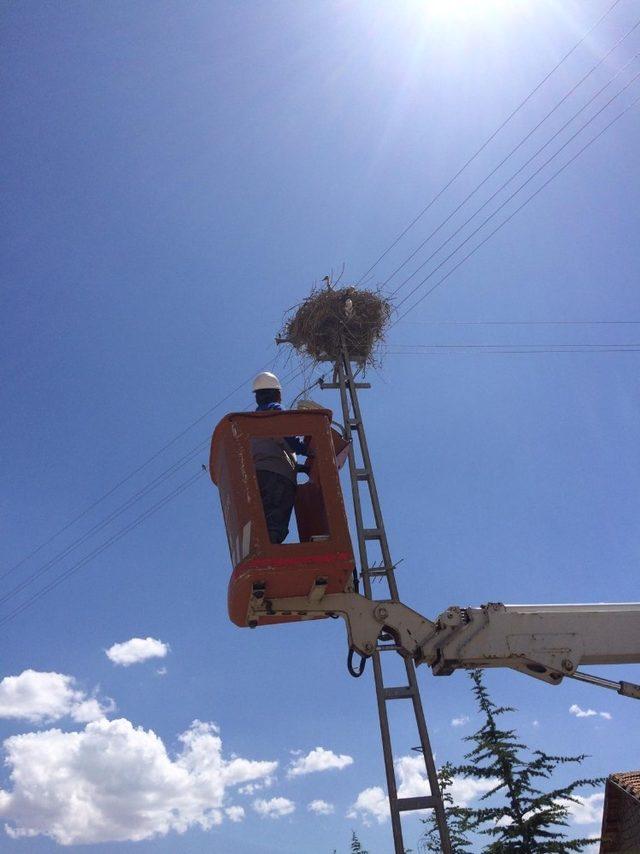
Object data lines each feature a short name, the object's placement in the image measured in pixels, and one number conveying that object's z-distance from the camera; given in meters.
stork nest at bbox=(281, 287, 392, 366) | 8.87
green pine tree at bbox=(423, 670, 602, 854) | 14.70
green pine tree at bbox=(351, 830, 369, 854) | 26.83
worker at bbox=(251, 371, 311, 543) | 3.95
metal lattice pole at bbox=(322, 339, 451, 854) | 5.92
